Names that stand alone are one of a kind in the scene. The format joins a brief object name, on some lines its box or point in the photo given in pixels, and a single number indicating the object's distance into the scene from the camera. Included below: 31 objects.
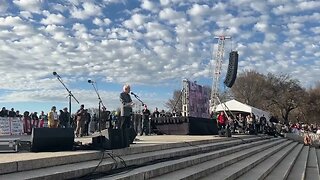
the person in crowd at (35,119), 20.92
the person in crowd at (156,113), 22.81
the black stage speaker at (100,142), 8.81
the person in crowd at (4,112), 19.25
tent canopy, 37.03
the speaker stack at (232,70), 43.88
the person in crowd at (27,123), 20.16
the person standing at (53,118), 17.12
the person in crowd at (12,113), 19.62
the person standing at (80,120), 17.73
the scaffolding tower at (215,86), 43.51
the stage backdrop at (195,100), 22.69
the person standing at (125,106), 11.37
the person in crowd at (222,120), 23.12
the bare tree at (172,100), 82.22
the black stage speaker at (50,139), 8.17
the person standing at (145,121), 19.31
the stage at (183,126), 19.96
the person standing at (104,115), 13.94
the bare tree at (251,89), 78.19
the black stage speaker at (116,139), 8.87
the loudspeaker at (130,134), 9.50
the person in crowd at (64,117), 18.53
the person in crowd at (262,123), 31.31
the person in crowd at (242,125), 27.41
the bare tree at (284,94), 78.56
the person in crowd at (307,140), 32.28
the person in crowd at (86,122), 18.98
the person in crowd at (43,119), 21.39
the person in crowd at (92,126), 23.27
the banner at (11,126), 18.17
